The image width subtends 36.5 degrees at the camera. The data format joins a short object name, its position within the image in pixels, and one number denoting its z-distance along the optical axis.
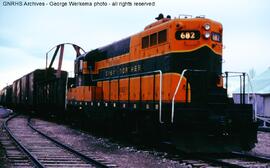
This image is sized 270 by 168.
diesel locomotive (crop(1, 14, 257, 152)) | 10.52
